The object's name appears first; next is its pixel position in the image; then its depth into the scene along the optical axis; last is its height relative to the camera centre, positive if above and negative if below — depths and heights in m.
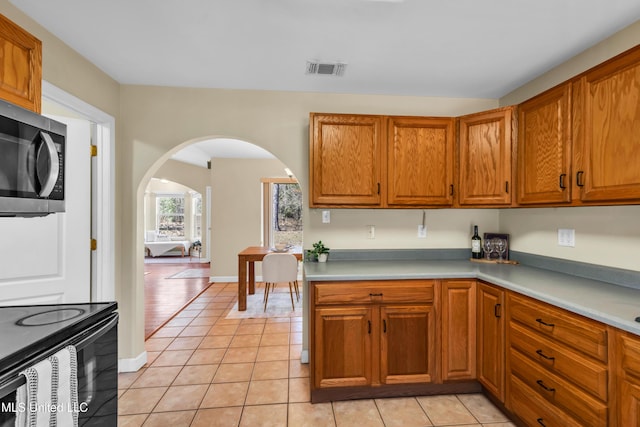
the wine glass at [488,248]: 2.71 -0.30
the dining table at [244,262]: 4.12 -0.65
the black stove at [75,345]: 0.84 -0.43
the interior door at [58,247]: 1.85 -0.21
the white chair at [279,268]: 4.03 -0.71
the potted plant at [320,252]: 2.62 -0.32
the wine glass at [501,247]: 2.66 -0.28
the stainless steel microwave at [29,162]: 1.10 +0.21
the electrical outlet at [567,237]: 2.10 -0.16
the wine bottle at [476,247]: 2.71 -0.29
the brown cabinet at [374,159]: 2.39 +0.44
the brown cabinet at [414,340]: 1.96 -0.86
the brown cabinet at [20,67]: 1.18 +0.61
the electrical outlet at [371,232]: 2.75 -0.15
